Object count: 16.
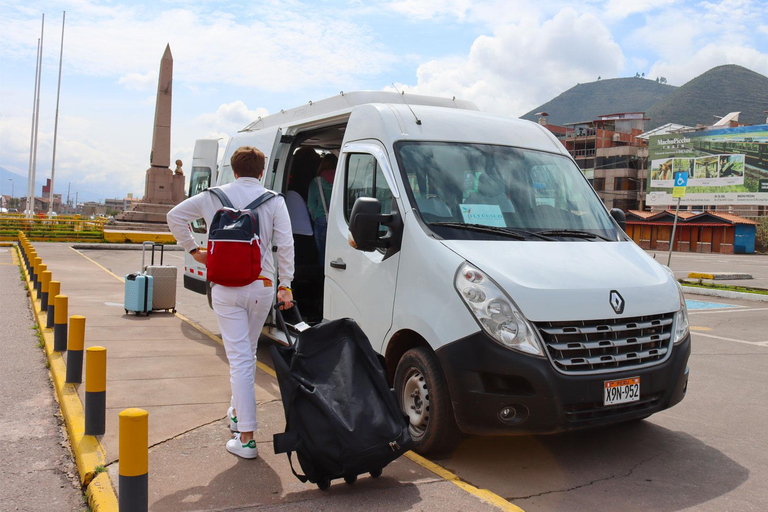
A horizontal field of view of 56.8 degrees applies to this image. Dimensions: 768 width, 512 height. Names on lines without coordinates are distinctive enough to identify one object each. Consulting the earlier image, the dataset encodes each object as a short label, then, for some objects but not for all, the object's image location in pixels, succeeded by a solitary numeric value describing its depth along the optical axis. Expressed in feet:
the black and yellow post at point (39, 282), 39.22
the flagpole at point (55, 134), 158.43
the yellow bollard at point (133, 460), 10.03
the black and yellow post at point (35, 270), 43.38
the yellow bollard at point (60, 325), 24.09
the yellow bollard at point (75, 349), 19.51
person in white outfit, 14.30
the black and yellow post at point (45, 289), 33.35
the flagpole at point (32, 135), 157.48
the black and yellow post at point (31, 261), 47.37
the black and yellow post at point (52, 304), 29.60
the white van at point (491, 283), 13.33
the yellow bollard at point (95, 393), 15.25
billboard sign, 188.85
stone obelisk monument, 139.23
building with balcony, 278.05
